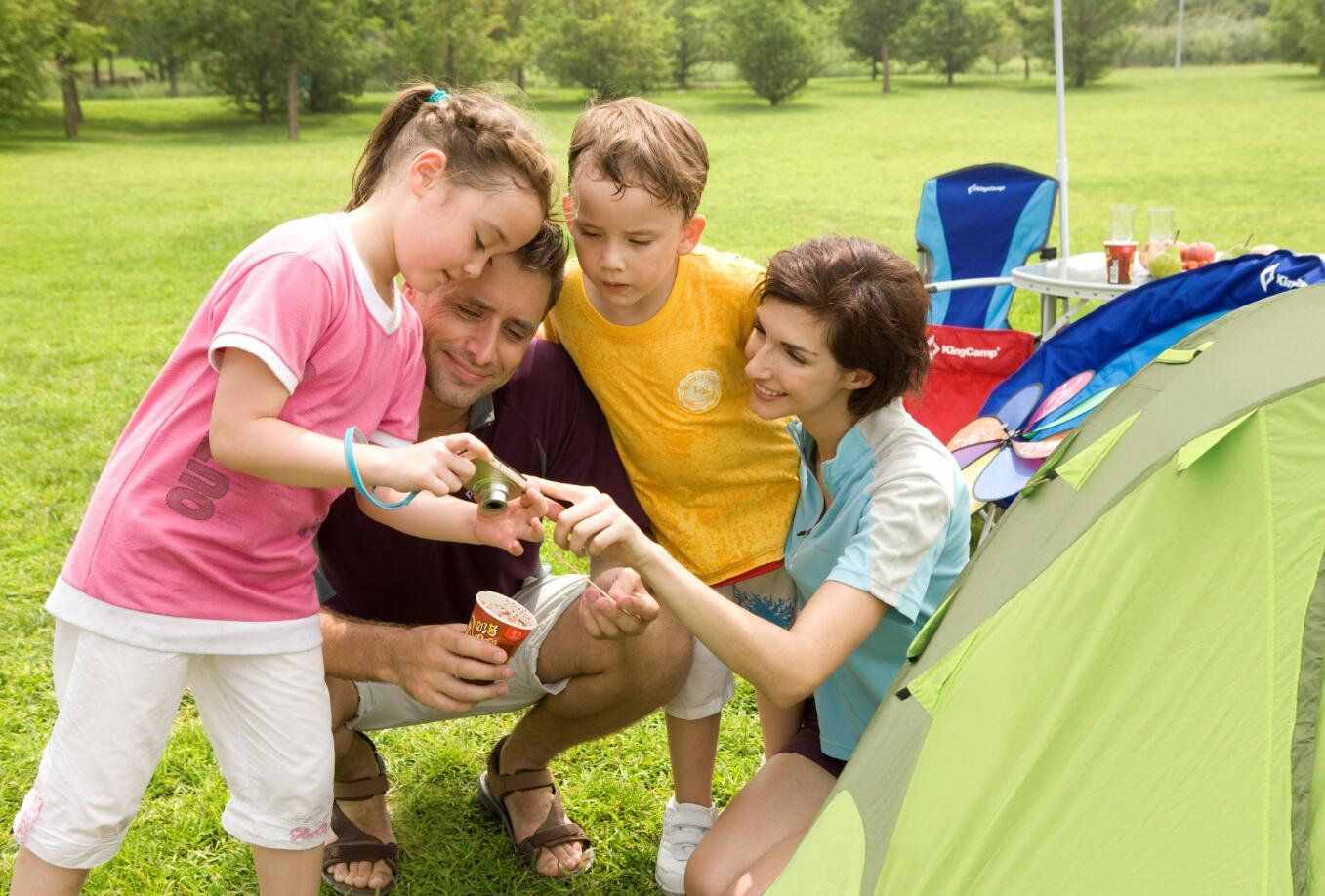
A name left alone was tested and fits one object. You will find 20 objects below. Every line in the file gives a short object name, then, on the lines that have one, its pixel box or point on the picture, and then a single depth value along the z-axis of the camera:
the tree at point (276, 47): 30.48
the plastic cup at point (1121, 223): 5.53
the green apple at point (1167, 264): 5.03
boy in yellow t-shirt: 2.57
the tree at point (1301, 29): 36.53
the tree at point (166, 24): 30.77
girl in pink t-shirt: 1.96
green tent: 1.50
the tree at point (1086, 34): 38.19
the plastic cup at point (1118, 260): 5.23
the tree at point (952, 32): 41.91
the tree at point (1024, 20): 41.94
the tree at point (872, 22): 43.38
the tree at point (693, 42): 42.16
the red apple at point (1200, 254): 5.20
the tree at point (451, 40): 34.16
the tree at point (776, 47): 34.59
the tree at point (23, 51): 25.66
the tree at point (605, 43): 37.56
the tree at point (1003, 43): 42.22
